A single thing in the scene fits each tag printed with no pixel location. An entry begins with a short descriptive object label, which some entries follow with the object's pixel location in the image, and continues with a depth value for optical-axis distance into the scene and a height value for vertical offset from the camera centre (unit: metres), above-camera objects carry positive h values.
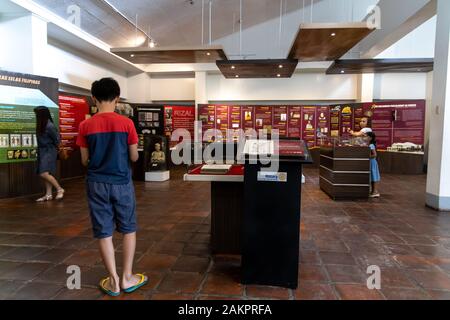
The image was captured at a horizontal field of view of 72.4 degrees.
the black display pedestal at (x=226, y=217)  2.85 -0.79
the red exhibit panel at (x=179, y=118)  10.83 +0.49
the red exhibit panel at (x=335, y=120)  10.27 +0.48
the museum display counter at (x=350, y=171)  5.63 -0.66
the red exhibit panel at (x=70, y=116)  7.39 +0.35
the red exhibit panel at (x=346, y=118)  9.98 +0.56
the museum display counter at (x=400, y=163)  8.98 -0.80
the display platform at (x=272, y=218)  2.28 -0.63
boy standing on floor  2.09 -0.25
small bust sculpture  7.52 -0.60
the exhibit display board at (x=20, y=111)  5.29 +0.33
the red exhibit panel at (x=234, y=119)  11.04 +0.51
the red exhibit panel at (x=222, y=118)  11.01 +0.53
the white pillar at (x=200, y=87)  10.87 +1.61
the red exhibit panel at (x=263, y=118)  10.95 +0.56
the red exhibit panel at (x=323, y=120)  10.69 +0.51
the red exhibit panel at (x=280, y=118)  10.91 +0.56
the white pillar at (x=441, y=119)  4.62 +0.27
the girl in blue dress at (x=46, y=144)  5.08 -0.24
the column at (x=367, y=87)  10.13 +1.60
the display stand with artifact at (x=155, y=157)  7.48 -0.64
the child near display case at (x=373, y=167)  5.76 -0.60
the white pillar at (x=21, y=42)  5.89 +1.68
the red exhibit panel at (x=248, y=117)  11.02 +0.58
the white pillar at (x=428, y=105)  9.87 +1.01
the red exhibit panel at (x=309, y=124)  10.74 +0.36
